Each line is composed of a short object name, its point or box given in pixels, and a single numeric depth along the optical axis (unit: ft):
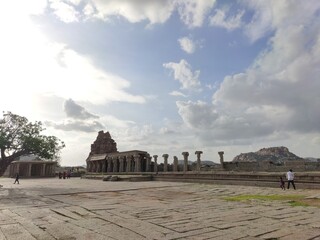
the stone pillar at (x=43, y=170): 225.56
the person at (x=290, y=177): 59.88
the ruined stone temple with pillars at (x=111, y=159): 147.84
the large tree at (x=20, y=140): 100.73
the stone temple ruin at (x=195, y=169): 69.56
